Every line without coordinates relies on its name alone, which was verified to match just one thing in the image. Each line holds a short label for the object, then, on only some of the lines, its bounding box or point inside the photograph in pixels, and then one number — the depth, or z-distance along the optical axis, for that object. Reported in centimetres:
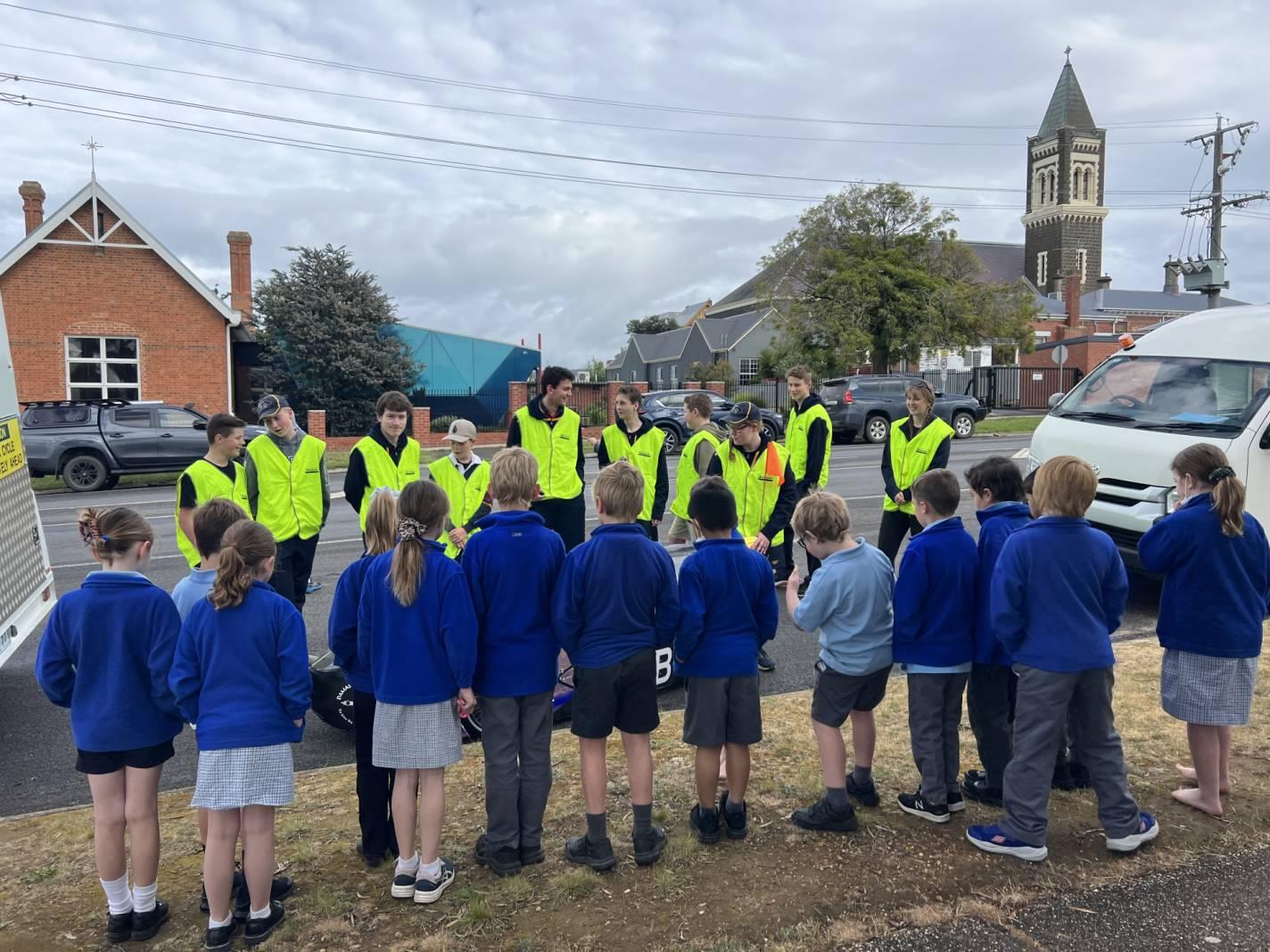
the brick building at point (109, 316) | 2558
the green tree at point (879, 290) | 3447
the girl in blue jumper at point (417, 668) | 336
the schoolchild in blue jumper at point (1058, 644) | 352
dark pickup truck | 1811
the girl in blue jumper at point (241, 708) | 308
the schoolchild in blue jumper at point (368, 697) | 353
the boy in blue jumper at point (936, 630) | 378
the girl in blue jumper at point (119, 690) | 315
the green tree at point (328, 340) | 2861
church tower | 8225
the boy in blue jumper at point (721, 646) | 367
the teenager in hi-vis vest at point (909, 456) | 667
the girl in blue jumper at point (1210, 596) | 380
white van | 686
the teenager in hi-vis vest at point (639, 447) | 688
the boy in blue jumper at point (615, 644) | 352
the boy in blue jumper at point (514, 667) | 353
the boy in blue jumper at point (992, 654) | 387
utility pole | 2875
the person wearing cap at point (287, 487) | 614
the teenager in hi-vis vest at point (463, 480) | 650
